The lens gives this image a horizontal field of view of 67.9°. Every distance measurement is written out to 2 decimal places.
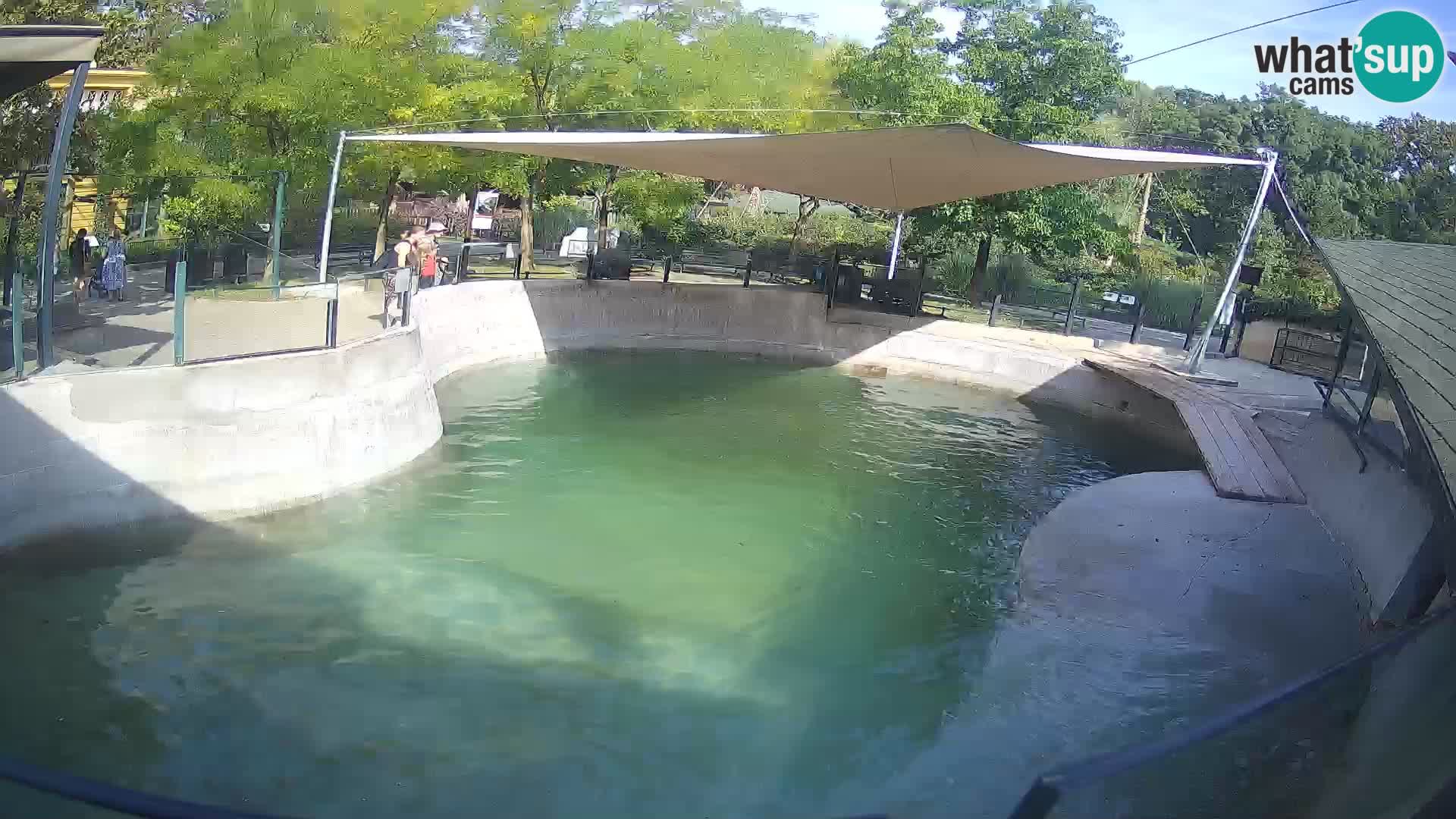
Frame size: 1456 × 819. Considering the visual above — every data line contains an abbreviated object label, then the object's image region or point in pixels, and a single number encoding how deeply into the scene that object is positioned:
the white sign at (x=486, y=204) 31.84
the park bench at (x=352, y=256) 17.30
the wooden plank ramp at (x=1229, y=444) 10.63
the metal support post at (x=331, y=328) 10.57
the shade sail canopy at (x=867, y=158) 12.57
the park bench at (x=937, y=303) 20.81
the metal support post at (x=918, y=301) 20.17
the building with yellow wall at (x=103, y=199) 15.40
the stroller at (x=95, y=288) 10.52
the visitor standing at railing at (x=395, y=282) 12.53
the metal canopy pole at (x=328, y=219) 13.84
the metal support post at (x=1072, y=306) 19.55
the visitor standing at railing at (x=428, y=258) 15.80
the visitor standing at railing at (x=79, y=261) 10.14
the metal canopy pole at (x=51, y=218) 8.06
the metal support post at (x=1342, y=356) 9.40
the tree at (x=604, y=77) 19.48
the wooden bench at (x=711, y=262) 22.30
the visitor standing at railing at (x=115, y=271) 10.89
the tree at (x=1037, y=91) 21.12
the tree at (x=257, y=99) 14.89
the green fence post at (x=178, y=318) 9.23
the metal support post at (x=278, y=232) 12.92
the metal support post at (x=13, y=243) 8.43
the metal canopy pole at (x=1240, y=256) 14.58
